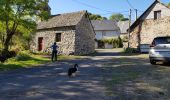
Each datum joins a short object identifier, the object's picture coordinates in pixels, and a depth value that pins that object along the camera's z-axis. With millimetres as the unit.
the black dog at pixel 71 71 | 6111
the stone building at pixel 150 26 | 17083
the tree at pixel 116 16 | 60965
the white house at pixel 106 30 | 35375
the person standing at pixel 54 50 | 11173
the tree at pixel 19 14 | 12369
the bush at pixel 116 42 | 30730
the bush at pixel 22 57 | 11236
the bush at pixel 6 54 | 12852
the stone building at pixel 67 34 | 15791
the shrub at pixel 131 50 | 17755
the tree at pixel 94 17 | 44913
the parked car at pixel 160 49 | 7916
